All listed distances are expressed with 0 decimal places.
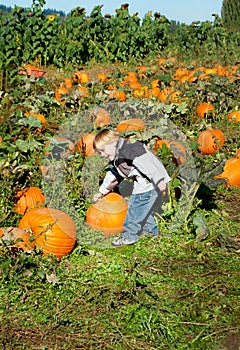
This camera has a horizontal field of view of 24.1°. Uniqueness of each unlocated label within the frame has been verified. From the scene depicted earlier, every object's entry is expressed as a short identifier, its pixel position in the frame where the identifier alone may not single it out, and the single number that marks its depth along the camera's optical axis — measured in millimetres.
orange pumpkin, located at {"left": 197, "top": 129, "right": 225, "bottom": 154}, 6375
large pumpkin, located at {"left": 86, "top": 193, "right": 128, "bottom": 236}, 4488
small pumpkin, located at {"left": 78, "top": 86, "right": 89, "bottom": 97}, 7237
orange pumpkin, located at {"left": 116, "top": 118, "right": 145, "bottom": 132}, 5693
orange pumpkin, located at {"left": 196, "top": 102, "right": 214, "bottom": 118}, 7387
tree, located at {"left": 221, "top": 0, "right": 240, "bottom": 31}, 31328
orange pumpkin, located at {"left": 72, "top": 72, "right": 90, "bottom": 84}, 8710
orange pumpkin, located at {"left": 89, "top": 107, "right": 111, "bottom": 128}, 6457
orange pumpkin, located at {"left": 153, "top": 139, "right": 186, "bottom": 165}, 5234
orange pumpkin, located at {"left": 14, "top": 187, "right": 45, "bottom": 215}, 4629
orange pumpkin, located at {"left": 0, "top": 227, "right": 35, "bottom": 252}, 3877
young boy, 4434
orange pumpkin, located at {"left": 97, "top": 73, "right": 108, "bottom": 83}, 8597
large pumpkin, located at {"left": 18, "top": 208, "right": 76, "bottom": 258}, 4047
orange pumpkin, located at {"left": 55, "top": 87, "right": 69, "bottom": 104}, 7545
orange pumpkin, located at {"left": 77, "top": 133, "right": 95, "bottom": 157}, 5547
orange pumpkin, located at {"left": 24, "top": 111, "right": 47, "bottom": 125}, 6403
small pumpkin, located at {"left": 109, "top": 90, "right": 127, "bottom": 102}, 7566
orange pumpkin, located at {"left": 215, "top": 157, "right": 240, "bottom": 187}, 5570
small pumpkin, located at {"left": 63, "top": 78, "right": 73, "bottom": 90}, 8380
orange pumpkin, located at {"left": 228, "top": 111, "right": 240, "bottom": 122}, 7492
